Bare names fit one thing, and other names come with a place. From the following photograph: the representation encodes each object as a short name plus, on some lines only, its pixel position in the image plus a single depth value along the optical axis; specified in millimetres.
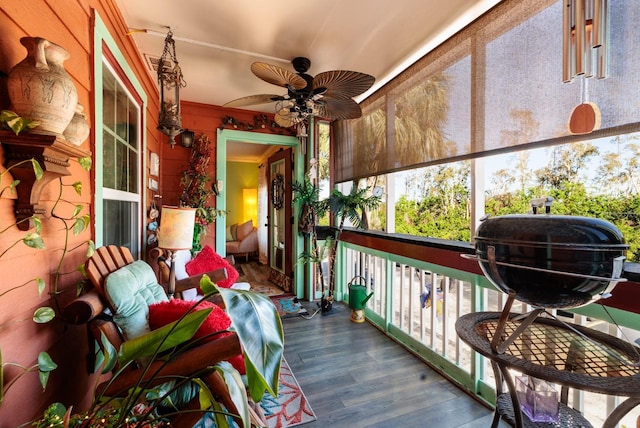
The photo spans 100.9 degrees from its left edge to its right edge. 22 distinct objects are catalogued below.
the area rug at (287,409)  1597
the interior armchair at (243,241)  5992
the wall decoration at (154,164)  2863
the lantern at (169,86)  1964
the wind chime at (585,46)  1128
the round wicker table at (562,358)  783
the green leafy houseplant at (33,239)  743
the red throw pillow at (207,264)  2559
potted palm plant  3004
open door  4004
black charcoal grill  792
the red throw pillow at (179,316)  1288
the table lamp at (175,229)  2021
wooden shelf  832
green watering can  2936
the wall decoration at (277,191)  4312
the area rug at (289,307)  3215
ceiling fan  1796
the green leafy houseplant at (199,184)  3283
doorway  3541
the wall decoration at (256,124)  3557
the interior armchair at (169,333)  687
